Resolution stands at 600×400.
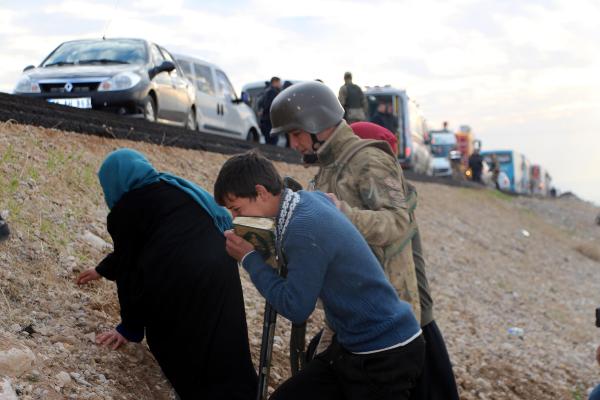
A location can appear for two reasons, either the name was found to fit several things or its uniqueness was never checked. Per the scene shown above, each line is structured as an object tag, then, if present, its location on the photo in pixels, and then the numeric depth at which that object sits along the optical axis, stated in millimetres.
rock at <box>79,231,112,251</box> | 6898
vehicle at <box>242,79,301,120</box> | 22812
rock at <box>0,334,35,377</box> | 4203
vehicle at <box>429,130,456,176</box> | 40156
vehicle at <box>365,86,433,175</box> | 26031
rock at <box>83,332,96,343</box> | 5121
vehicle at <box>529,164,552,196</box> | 59625
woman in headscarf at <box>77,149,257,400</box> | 4551
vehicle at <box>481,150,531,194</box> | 52228
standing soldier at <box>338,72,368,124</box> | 16844
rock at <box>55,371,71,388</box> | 4422
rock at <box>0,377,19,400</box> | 3939
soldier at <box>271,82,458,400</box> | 3994
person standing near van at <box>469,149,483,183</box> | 40812
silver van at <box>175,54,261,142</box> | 16578
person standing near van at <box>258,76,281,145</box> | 17703
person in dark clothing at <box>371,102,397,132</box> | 22416
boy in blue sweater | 3305
